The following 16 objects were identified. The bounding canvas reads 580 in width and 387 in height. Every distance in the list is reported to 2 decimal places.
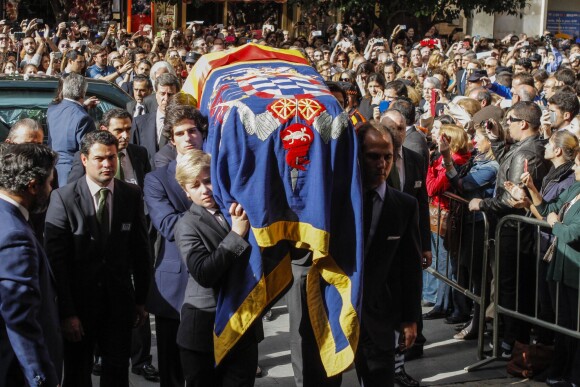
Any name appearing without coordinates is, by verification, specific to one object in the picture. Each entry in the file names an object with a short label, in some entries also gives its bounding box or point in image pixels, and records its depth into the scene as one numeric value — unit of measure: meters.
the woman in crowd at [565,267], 6.52
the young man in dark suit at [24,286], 4.25
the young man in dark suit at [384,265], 5.36
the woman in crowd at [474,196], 7.89
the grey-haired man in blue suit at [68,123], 8.28
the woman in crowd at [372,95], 11.02
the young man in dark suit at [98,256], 5.62
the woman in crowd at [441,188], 8.12
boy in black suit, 5.01
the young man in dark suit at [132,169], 6.86
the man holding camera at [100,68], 15.34
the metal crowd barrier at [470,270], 7.57
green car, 8.95
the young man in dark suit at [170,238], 5.52
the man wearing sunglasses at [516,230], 7.35
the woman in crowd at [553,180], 7.09
